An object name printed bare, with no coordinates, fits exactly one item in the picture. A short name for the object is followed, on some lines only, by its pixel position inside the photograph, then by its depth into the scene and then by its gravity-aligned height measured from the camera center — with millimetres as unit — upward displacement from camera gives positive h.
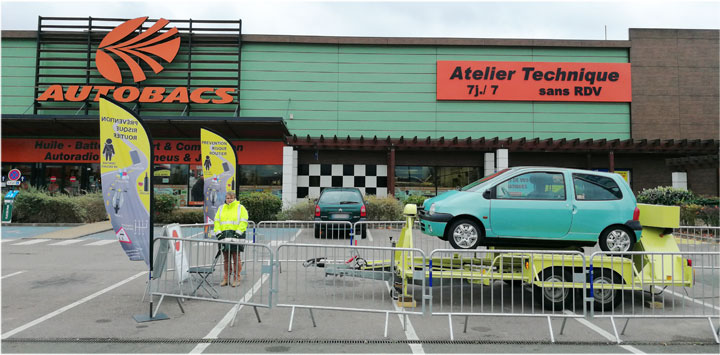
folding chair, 6516 -1131
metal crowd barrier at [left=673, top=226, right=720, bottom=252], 10022 -965
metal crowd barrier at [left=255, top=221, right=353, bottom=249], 10086 -1076
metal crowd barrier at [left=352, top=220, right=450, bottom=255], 9820 -1094
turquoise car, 6328 -166
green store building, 22438 +5531
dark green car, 13070 -304
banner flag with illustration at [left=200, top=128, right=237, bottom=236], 10484 +762
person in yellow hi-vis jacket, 7418 -412
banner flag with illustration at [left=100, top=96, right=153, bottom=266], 5828 +303
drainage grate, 4730 -1600
